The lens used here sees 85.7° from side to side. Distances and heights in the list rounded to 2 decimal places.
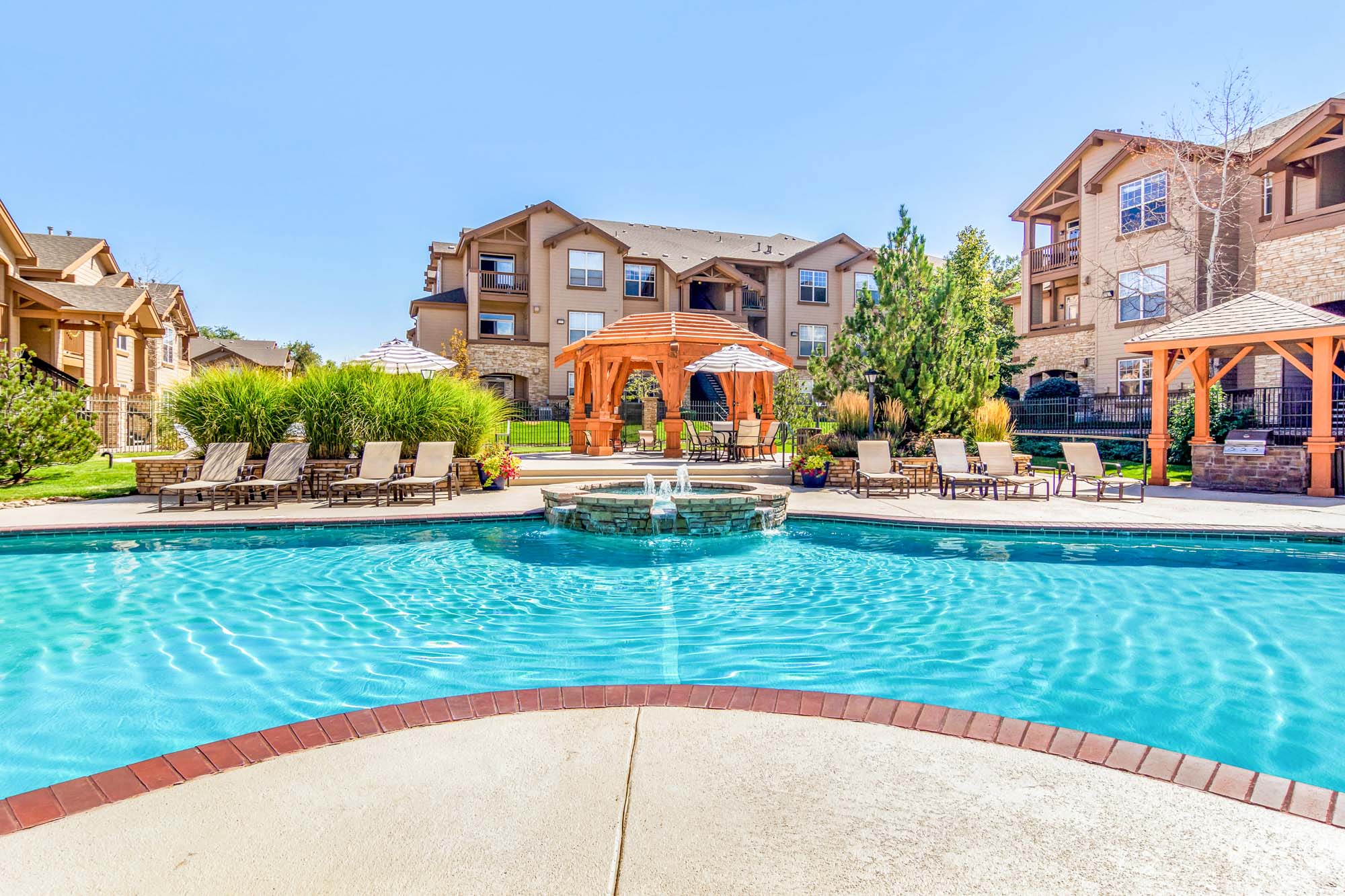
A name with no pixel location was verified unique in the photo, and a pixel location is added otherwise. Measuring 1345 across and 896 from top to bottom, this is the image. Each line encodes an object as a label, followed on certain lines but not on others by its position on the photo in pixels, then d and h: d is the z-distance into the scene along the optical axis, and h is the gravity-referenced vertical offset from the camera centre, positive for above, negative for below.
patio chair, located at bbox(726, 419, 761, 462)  16.78 +0.08
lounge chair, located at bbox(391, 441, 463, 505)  11.55 -0.44
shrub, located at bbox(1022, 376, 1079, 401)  23.76 +1.68
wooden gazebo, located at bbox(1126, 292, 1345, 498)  11.97 +1.75
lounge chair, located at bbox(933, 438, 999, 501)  12.32 -0.44
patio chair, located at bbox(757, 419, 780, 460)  17.86 +0.00
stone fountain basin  9.16 -0.96
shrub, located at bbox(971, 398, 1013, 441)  14.57 +0.34
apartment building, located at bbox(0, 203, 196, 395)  20.62 +3.90
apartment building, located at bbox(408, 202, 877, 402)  32.81 +7.19
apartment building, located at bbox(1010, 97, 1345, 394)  18.47 +6.10
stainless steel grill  12.75 -0.01
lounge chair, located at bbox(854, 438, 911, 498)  12.42 -0.38
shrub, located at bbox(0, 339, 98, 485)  12.06 +0.22
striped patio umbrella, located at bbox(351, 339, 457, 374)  14.71 +1.63
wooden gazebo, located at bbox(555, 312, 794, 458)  17.17 +2.02
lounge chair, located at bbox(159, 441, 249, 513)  10.94 -0.42
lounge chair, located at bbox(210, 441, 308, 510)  11.07 -0.51
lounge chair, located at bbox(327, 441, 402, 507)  11.37 -0.42
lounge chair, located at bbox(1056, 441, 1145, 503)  12.33 -0.43
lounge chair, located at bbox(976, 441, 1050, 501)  12.49 -0.38
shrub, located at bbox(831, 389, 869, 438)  14.08 +0.52
